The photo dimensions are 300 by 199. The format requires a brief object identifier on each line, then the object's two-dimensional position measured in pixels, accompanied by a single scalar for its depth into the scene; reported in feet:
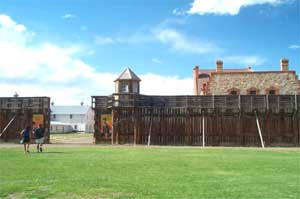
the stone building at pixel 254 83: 125.70
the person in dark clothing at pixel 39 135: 72.58
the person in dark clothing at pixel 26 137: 70.69
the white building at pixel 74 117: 291.58
